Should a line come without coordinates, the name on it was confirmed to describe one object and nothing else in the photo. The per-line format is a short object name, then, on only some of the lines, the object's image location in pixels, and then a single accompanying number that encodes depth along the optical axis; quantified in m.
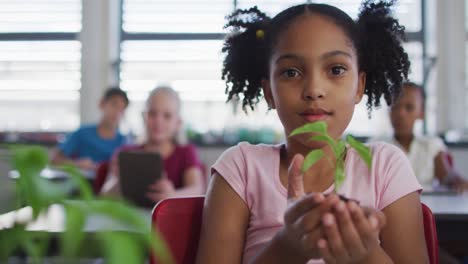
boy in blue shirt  4.11
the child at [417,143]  2.88
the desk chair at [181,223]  1.07
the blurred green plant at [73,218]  0.19
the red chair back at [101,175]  2.53
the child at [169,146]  2.42
